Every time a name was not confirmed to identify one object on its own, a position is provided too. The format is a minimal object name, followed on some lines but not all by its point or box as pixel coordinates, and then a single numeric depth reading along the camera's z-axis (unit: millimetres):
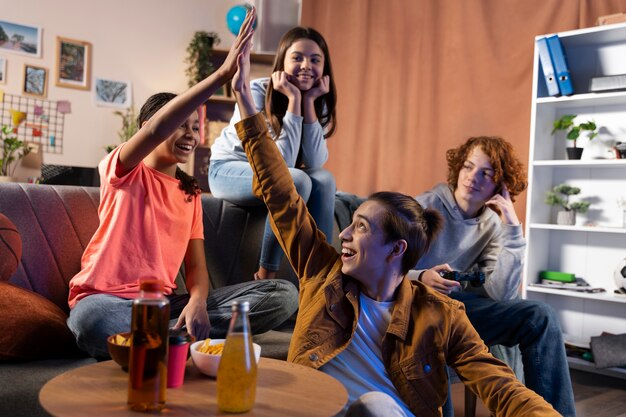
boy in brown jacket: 1536
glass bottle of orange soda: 1083
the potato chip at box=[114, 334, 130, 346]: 1254
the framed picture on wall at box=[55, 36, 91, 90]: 5102
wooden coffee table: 1049
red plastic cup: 1190
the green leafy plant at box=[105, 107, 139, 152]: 5355
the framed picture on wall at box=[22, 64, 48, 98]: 4953
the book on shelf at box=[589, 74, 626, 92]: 3791
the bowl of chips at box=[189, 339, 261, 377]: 1257
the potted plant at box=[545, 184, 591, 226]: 4043
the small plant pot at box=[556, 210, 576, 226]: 4039
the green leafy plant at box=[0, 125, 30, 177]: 4680
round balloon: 5449
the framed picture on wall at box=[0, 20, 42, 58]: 4836
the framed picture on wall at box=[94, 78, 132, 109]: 5309
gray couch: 1793
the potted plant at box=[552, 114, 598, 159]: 3971
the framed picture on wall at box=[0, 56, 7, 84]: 4844
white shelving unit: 3994
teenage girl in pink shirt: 1822
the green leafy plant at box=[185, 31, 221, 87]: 5520
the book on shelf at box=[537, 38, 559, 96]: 3982
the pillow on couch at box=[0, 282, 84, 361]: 1806
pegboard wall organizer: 4871
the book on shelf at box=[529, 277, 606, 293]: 3885
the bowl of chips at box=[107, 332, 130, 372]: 1201
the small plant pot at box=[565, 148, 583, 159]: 3986
